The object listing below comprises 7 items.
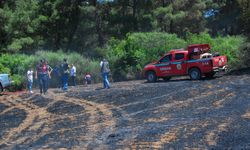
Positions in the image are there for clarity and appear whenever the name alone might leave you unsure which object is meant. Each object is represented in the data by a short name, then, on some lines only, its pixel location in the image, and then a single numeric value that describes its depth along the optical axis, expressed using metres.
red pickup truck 28.15
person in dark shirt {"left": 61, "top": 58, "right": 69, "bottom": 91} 27.87
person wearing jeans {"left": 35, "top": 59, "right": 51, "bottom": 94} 26.08
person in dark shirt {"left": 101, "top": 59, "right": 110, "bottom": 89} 26.97
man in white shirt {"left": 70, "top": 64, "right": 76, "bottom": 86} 32.76
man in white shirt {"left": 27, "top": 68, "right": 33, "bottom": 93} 28.07
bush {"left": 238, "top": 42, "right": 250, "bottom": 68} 32.47
